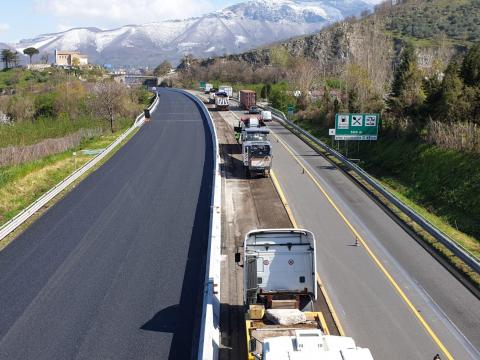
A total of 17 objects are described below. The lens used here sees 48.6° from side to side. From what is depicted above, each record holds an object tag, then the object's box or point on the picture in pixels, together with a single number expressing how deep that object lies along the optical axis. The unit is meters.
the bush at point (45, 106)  81.60
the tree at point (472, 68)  34.84
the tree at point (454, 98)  33.62
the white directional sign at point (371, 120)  37.03
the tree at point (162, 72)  196.70
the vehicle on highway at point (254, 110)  67.17
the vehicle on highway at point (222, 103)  72.50
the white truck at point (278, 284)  12.51
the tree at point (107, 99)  69.75
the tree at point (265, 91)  92.34
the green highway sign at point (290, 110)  63.88
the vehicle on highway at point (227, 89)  90.60
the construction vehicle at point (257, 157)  31.78
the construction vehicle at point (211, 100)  85.14
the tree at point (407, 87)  40.28
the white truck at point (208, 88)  111.47
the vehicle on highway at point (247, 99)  72.75
